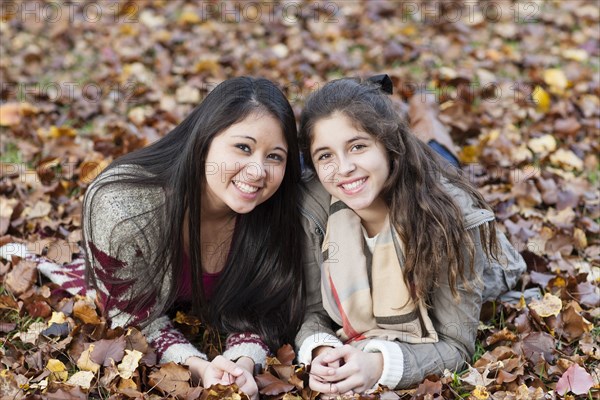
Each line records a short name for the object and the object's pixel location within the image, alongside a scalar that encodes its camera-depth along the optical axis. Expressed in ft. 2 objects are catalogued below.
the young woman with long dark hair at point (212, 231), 6.82
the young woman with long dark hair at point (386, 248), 6.67
